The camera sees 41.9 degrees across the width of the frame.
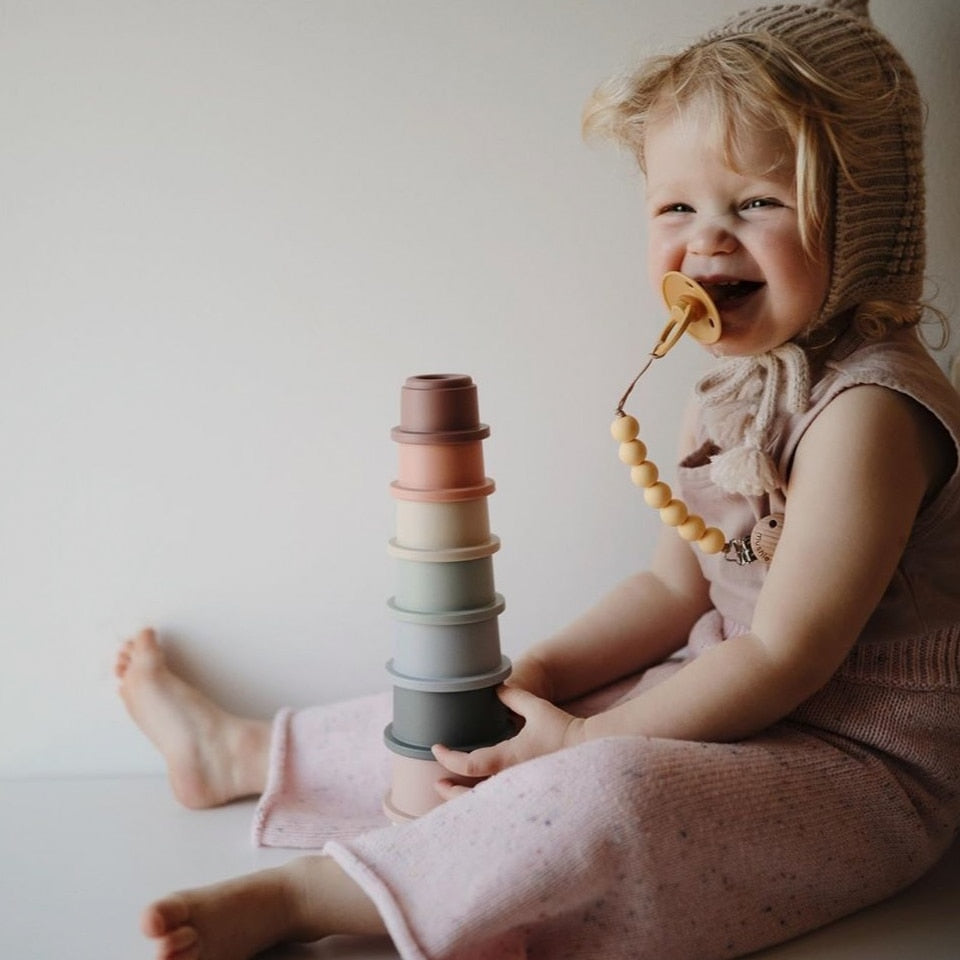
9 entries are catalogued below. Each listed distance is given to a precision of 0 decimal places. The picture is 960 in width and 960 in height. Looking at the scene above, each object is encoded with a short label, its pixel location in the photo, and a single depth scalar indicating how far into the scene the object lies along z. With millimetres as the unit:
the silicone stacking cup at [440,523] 961
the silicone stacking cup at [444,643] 961
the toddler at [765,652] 837
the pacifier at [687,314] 947
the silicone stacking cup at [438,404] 941
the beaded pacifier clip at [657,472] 956
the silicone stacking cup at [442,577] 962
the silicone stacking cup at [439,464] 953
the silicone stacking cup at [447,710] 966
